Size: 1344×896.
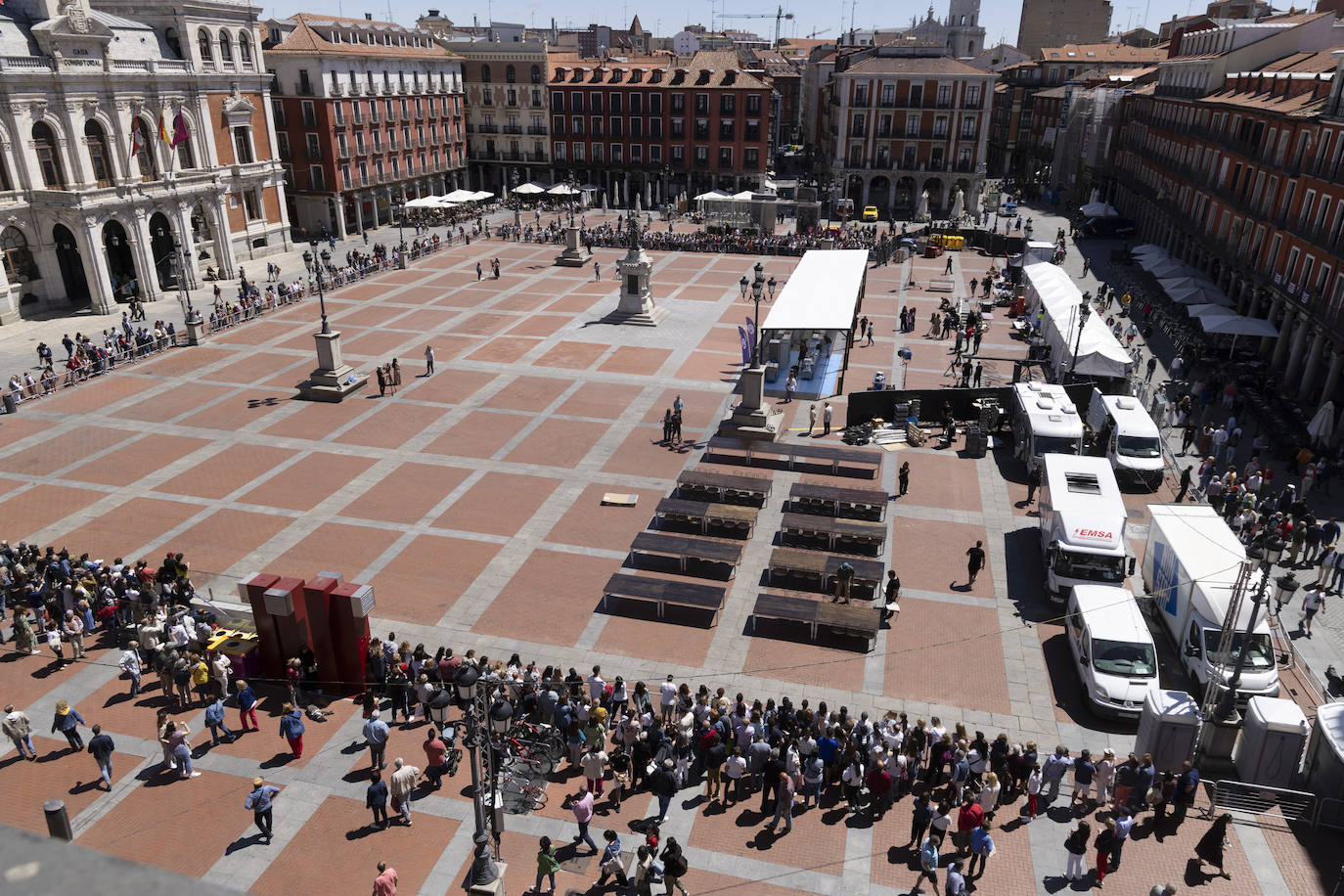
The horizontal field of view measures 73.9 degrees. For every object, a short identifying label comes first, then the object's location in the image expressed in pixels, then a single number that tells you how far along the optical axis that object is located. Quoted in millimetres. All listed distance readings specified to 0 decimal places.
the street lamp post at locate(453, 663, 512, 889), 11289
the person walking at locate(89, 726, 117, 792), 15477
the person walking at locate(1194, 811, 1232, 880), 13961
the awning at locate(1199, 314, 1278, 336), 36406
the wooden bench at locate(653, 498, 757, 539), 24703
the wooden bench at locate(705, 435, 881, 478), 28375
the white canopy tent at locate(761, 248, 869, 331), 35156
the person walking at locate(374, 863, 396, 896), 12844
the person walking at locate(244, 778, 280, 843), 14305
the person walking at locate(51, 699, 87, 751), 16406
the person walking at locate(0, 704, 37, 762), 16266
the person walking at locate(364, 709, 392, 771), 16047
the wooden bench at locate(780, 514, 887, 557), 23859
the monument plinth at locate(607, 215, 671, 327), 44750
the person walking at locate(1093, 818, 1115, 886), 13914
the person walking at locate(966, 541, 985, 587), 22625
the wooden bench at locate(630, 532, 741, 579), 22750
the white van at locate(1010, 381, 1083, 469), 28406
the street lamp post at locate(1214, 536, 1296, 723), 15281
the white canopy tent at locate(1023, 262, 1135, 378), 33844
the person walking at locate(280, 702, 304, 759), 16266
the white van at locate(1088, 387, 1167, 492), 27969
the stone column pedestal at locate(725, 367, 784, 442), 31578
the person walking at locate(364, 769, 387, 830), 14812
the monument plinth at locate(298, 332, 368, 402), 34531
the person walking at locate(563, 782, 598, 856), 14570
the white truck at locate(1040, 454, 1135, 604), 21609
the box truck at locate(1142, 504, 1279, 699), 18031
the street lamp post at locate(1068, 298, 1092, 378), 32844
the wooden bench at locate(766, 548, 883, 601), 22078
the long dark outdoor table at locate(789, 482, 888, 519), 25406
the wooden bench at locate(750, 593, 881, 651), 20234
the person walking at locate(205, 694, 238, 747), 16672
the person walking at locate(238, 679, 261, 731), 17281
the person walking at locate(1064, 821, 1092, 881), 13664
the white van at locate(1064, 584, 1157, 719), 17906
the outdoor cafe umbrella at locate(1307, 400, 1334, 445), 28859
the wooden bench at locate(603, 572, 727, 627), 21062
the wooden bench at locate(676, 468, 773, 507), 26047
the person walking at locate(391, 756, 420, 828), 14992
